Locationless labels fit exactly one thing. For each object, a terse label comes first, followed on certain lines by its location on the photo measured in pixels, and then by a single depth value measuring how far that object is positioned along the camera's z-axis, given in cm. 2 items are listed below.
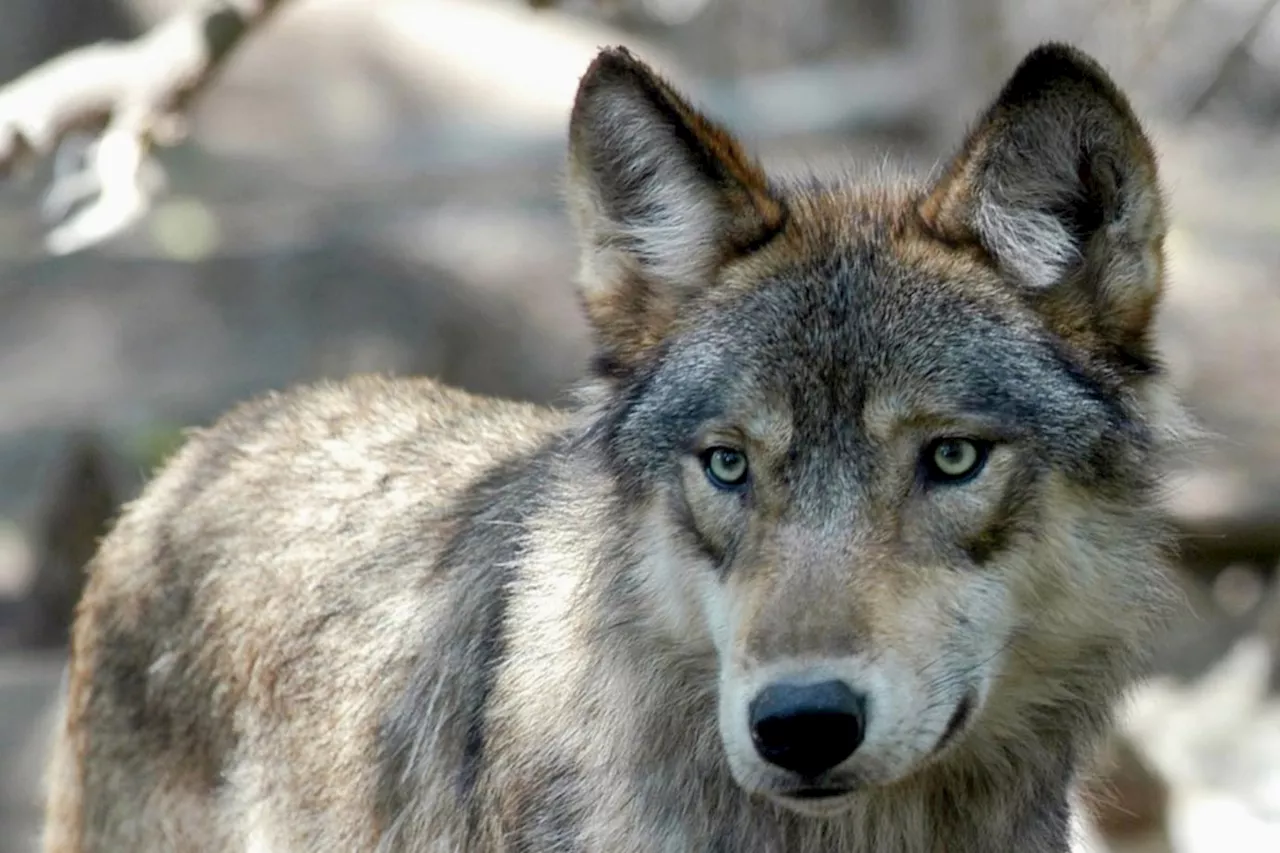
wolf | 771
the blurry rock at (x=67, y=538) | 1814
